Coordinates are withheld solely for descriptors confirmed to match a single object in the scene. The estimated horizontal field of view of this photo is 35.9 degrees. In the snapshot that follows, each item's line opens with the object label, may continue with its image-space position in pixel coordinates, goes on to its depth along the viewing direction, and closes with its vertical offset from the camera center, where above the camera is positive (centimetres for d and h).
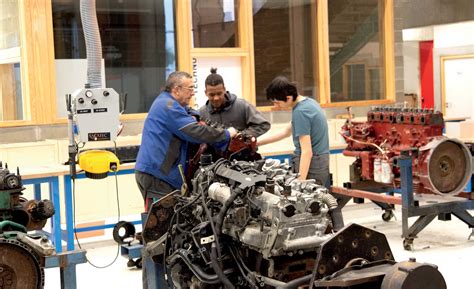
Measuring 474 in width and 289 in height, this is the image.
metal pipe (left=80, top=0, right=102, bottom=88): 419 +34
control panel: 414 -8
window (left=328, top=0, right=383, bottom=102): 983 +54
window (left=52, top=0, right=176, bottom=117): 821 +62
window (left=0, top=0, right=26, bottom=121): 787 +41
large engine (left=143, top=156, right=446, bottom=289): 293 -66
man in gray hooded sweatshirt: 527 -15
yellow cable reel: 419 -37
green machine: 351 -71
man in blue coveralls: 478 -28
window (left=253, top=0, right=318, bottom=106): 951 +65
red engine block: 599 -52
